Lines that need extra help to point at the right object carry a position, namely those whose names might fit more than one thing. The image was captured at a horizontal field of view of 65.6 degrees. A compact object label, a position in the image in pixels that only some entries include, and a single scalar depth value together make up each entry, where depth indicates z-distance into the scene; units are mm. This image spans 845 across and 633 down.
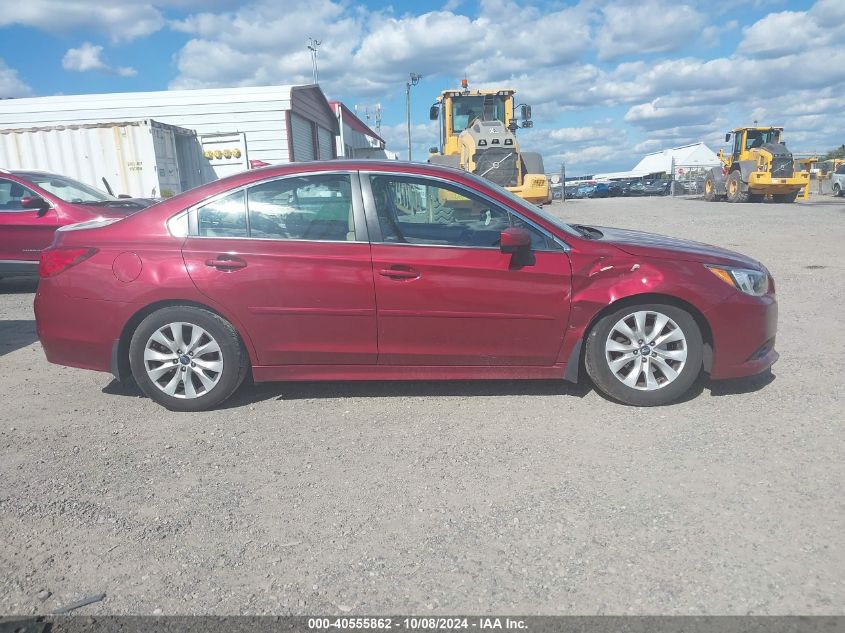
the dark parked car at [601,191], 50312
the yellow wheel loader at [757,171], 26188
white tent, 70125
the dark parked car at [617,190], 50688
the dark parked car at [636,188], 49719
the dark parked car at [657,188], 48688
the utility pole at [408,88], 44144
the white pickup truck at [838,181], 32203
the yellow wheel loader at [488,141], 16969
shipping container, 15086
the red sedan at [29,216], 8766
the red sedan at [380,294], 4137
